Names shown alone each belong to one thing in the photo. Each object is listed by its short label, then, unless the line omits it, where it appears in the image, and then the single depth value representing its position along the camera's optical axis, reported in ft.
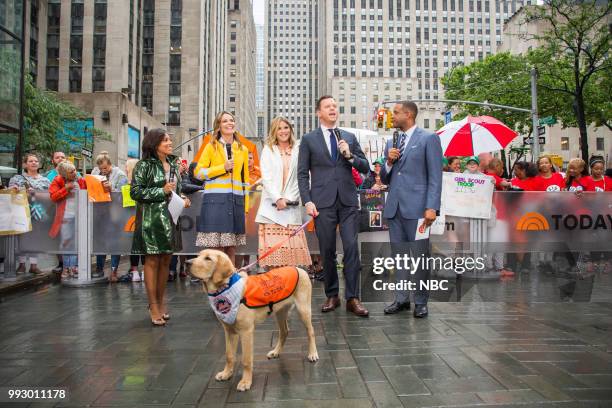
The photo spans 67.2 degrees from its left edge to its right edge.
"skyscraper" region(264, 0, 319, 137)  641.81
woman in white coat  16.11
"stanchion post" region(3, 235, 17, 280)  24.36
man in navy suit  16.62
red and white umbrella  28.45
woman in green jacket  15.93
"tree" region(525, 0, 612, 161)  67.51
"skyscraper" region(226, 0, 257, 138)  357.00
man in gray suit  16.25
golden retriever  9.67
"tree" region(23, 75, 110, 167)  86.07
